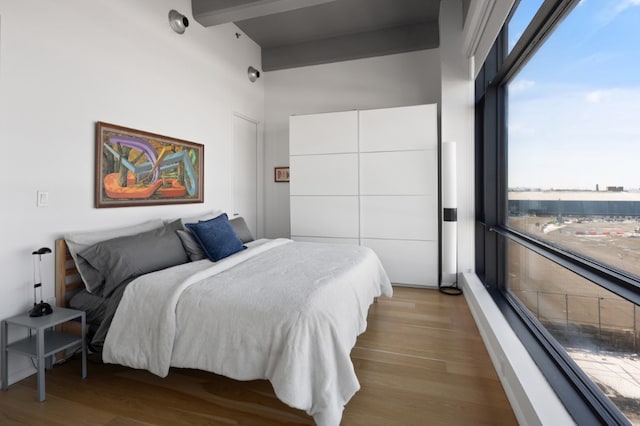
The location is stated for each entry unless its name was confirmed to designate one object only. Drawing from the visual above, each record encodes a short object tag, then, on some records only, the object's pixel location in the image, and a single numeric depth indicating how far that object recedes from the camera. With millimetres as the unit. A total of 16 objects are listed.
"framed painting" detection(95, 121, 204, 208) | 2590
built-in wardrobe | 3889
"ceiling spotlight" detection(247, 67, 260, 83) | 4618
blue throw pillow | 2676
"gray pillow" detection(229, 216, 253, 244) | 3414
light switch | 2158
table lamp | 1983
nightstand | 1820
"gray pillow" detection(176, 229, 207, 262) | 2691
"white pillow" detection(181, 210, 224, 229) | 3443
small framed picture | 4973
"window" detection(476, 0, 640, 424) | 1270
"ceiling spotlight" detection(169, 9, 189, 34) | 3208
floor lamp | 3625
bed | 1535
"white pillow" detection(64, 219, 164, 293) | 2221
